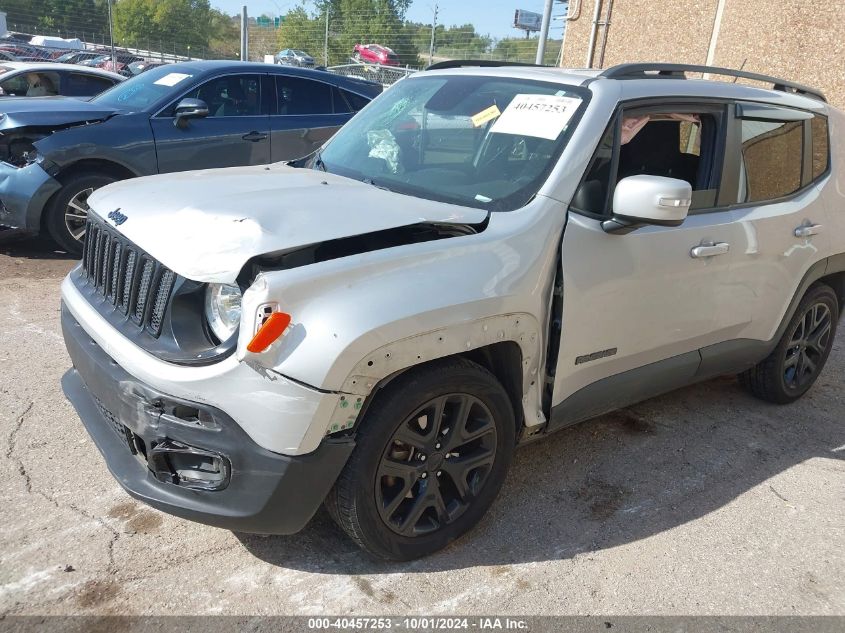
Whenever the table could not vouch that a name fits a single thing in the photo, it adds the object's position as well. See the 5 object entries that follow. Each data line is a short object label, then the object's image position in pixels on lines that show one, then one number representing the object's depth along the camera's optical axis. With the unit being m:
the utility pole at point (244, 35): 17.27
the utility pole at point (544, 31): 12.46
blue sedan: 6.38
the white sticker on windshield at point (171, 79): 7.22
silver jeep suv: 2.38
